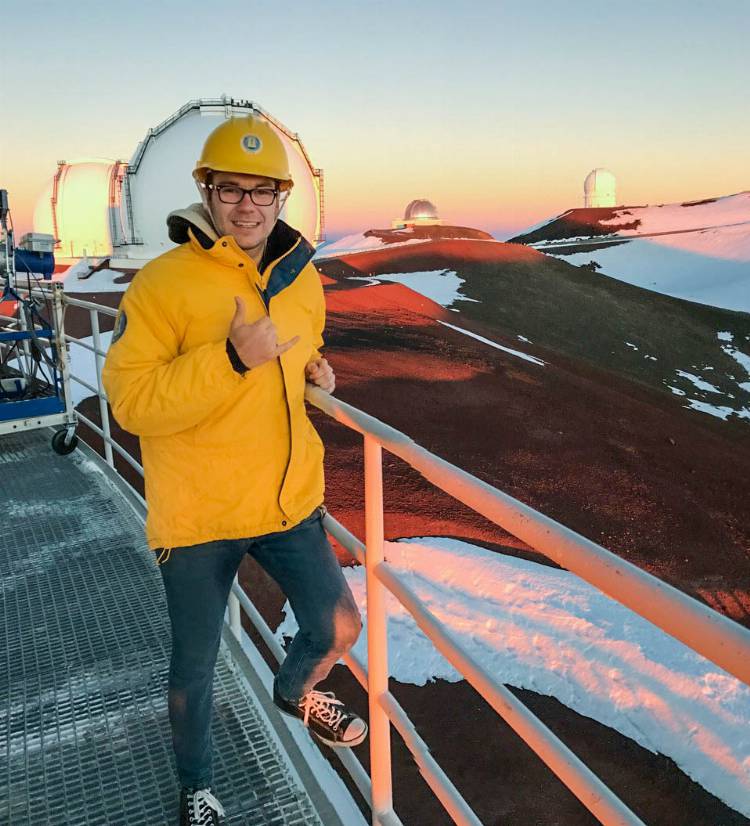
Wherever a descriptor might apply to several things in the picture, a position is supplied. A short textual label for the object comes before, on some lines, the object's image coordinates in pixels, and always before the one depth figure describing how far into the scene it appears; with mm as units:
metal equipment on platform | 5711
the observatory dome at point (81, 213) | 31594
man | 1854
